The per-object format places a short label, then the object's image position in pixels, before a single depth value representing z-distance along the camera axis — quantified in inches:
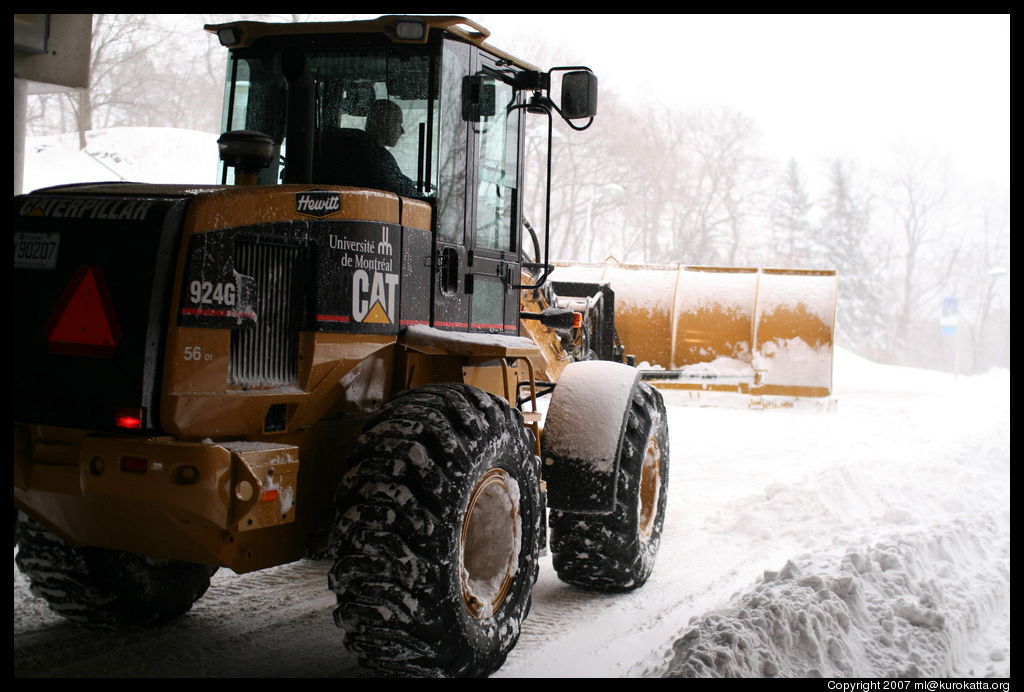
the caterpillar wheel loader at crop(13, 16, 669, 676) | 155.8
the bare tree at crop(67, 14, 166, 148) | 1178.0
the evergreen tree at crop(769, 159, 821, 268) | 2050.9
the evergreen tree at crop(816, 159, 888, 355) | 1967.3
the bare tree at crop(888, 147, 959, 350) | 2145.7
